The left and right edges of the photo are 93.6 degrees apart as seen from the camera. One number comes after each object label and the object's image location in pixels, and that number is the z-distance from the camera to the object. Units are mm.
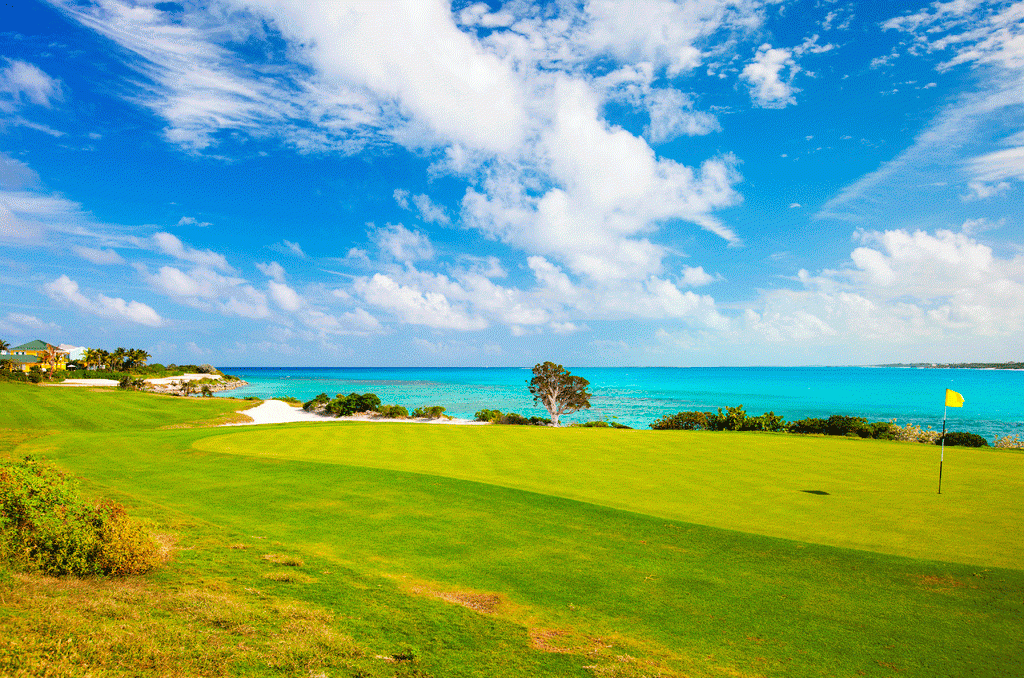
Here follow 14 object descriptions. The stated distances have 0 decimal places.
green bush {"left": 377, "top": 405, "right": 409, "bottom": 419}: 50094
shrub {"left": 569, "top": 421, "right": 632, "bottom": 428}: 39900
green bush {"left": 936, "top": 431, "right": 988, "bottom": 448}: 26375
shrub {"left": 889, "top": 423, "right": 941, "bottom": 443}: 30016
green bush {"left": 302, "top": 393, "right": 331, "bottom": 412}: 53188
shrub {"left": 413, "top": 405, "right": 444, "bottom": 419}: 49281
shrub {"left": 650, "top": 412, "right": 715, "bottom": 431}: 38844
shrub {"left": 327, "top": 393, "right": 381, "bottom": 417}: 50062
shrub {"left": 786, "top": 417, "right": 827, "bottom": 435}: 32531
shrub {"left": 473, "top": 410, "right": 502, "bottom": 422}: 46847
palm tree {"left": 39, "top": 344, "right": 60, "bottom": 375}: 108744
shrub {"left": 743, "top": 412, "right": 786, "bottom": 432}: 35062
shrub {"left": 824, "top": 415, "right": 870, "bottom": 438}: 30255
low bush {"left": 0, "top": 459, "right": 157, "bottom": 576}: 6000
